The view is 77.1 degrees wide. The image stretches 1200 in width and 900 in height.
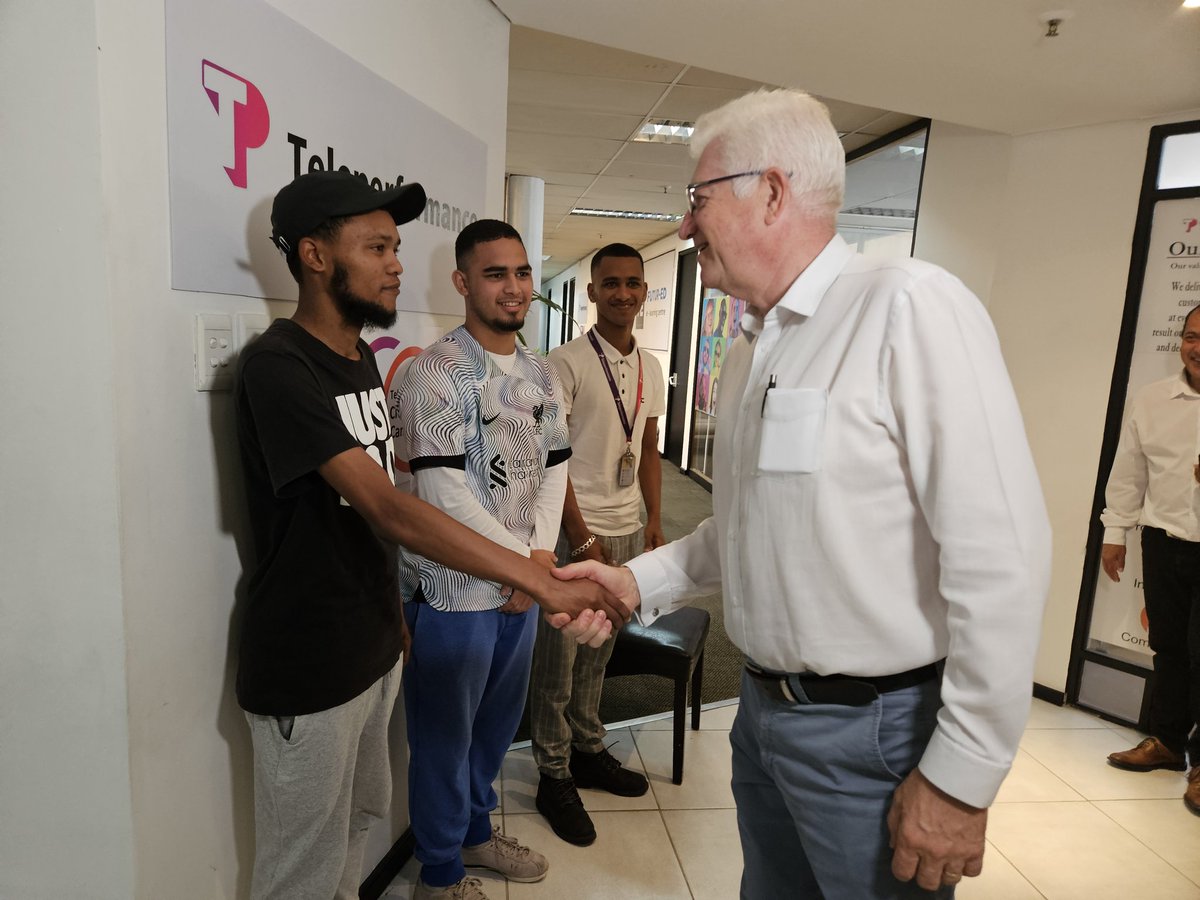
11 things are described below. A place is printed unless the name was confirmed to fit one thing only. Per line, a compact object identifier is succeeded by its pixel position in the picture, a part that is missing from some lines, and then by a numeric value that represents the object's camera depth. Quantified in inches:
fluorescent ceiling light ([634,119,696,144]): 198.1
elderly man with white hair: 38.3
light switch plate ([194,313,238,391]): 53.7
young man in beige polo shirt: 101.0
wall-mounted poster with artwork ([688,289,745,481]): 299.9
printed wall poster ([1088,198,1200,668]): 131.0
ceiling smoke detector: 96.5
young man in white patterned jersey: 73.0
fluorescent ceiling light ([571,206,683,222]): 337.1
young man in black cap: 53.4
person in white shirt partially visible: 119.3
